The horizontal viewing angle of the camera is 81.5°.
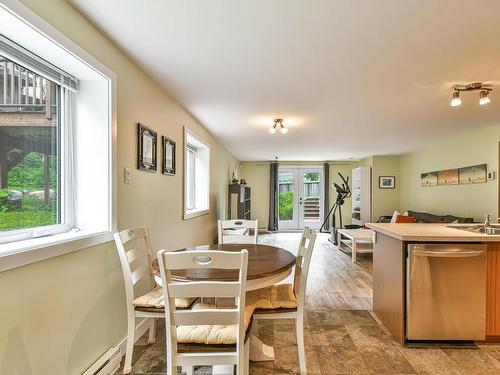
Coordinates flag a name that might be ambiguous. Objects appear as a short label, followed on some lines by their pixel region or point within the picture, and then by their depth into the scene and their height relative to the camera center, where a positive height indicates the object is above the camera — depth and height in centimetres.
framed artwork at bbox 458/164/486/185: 432 +17
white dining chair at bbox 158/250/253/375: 128 -60
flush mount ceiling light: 378 +83
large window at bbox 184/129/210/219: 448 +16
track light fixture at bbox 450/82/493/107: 258 +87
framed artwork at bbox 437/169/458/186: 501 +16
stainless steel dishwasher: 214 -82
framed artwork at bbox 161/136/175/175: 278 +30
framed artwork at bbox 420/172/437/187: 569 +14
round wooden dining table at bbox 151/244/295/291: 154 -49
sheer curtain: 175 +20
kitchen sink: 230 -37
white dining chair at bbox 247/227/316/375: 178 -74
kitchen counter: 212 -65
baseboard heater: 166 -107
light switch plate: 205 +8
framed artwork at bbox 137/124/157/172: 227 +31
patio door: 891 -35
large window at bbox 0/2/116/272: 132 +24
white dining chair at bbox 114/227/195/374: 178 -72
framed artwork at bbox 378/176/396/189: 742 +9
